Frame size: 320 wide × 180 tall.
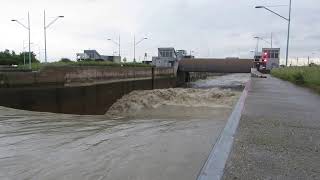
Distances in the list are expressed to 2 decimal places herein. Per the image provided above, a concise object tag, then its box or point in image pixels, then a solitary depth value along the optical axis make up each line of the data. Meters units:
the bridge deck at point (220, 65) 57.07
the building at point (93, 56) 70.56
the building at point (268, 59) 54.55
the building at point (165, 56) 69.18
